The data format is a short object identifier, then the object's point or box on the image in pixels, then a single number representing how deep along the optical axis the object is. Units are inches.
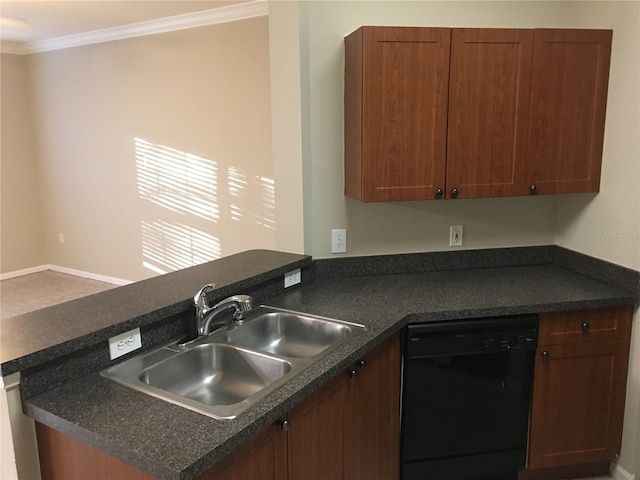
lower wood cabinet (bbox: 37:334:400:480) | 53.9
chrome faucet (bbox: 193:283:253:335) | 73.3
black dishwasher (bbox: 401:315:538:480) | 87.8
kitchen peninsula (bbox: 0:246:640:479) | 50.6
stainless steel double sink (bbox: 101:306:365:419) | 63.4
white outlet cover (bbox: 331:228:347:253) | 107.4
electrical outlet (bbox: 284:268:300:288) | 99.0
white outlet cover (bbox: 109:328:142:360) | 65.4
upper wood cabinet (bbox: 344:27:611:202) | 91.4
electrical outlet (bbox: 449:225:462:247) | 112.6
